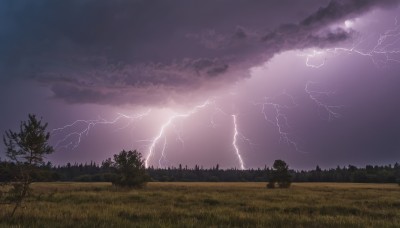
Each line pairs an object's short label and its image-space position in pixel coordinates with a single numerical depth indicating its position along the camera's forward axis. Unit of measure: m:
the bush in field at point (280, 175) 67.50
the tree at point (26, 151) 17.31
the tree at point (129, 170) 55.50
